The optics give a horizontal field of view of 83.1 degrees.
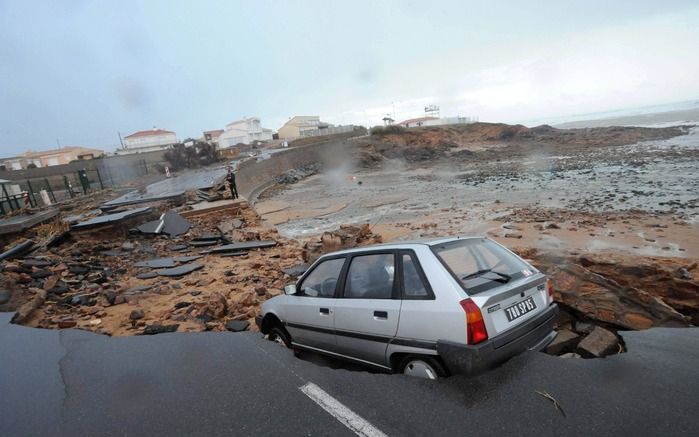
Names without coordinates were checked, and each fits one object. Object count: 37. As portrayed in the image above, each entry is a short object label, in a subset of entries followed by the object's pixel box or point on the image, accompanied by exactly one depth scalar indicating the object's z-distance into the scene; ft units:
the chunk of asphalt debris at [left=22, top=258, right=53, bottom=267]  30.96
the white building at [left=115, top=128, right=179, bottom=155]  296.85
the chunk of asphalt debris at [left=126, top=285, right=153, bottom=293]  26.91
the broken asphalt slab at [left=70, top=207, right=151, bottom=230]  43.21
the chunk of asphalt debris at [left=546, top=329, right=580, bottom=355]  13.66
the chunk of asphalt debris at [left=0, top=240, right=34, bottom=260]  33.24
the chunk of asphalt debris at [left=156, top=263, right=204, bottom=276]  30.94
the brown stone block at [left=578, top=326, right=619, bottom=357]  12.77
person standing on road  62.39
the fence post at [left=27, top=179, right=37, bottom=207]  72.50
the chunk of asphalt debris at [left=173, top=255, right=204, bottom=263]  34.94
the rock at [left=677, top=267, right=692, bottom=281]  18.27
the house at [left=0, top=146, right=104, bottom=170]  232.32
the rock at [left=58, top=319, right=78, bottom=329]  20.44
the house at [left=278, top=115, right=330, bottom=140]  338.42
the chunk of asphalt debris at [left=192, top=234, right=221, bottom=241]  42.70
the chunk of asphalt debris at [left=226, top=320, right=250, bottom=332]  18.98
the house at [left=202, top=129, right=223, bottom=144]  316.48
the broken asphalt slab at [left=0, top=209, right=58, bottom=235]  43.95
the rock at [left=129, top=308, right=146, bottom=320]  21.33
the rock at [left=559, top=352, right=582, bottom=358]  13.07
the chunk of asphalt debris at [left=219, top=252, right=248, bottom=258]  36.99
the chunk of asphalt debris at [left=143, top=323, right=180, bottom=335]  19.07
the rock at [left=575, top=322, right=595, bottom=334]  14.74
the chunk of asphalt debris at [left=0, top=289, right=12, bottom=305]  23.70
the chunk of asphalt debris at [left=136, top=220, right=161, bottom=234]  44.29
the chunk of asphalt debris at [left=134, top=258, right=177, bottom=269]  33.53
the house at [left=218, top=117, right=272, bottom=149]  307.99
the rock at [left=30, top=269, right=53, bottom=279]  28.50
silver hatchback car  10.61
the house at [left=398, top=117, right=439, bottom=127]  373.20
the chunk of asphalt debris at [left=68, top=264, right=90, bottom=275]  30.87
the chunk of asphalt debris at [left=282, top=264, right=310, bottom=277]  28.69
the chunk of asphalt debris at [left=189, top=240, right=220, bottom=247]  41.44
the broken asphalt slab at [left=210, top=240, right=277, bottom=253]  37.96
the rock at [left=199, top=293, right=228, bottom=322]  21.13
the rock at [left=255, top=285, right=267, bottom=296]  24.33
